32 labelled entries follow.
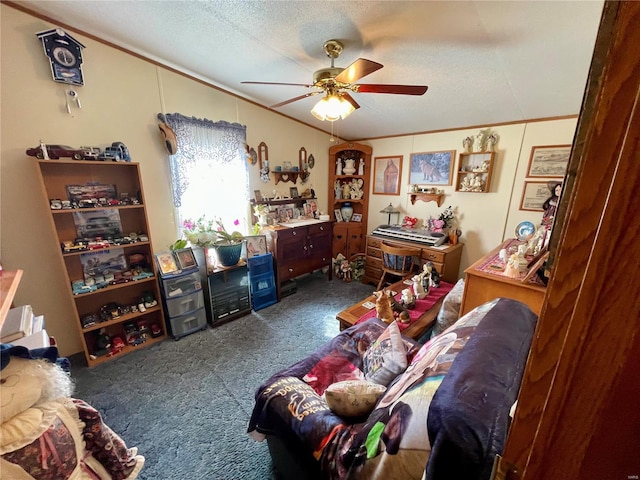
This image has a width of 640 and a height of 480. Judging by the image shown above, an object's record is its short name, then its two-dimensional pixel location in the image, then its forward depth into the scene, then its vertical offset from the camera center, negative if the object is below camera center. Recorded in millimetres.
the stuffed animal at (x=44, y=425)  681 -712
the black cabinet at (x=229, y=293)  2516 -1151
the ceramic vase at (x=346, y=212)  3936 -455
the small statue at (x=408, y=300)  2033 -935
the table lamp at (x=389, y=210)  3532 -379
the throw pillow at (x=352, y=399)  1025 -873
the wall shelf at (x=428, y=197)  3191 -178
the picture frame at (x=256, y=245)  2795 -707
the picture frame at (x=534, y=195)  2557 -113
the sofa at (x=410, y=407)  573 -688
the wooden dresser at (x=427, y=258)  2873 -897
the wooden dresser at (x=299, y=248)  2986 -835
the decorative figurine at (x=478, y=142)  2803 +458
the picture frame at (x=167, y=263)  2246 -735
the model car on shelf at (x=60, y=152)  1640 +184
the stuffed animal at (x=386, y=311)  1827 -931
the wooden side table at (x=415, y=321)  1766 -1014
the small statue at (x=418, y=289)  2168 -906
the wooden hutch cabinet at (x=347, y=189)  3803 -112
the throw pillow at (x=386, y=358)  1157 -844
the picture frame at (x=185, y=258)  2338 -720
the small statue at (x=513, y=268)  1465 -483
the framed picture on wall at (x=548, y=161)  2430 +232
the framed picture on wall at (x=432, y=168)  3085 +197
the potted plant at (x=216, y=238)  2432 -557
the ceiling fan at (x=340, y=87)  1398 +594
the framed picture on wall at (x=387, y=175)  3527 +113
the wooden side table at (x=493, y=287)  1395 -600
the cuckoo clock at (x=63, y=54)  1661 +845
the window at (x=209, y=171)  2395 +106
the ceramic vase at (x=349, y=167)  3812 +233
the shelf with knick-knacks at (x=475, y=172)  2814 +134
